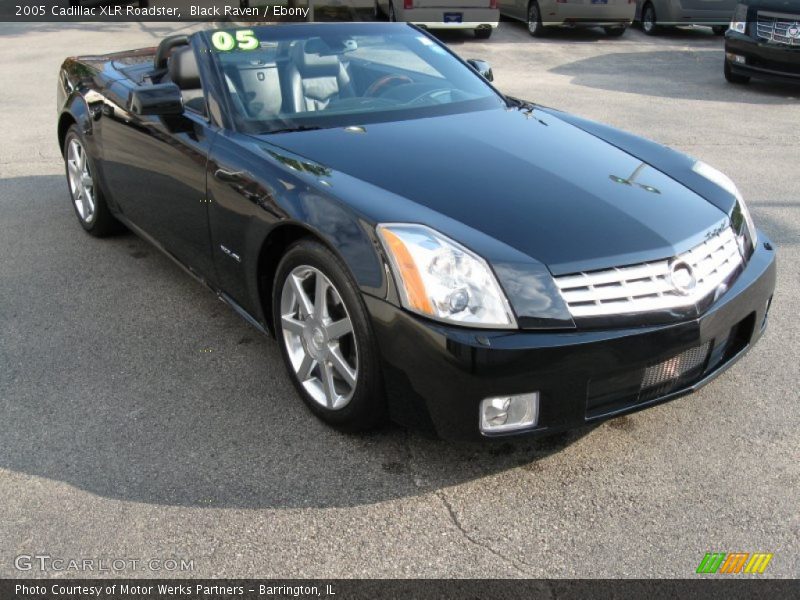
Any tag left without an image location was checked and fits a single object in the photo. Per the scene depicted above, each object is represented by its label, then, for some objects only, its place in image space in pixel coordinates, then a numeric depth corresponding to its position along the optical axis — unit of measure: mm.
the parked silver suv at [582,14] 14812
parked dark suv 10202
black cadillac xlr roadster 2648
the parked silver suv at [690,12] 15023
